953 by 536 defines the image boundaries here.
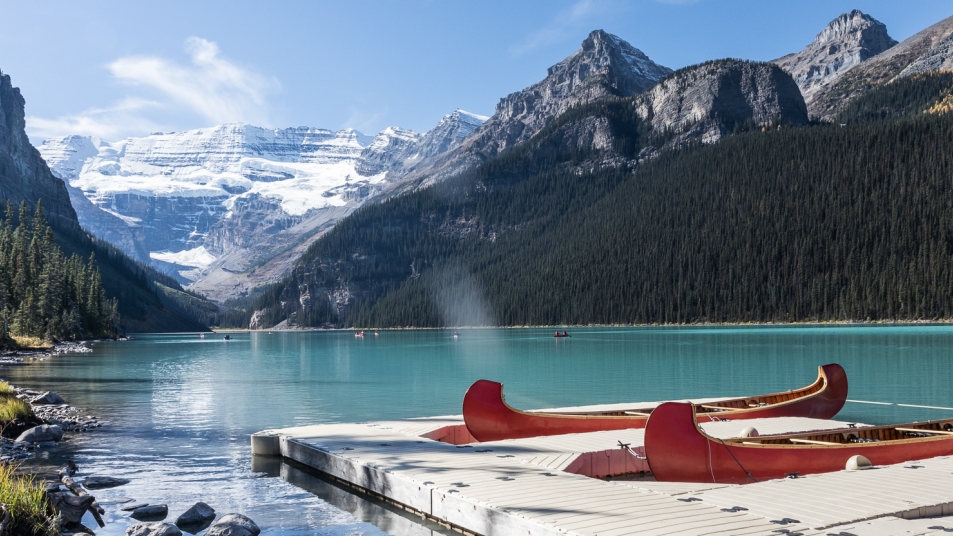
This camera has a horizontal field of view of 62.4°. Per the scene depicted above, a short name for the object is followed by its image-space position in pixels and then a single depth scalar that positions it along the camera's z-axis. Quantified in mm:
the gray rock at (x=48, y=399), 32172
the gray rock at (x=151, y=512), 14719
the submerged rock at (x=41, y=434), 22138
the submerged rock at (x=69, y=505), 13180
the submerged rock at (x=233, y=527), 12789
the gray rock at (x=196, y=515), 14031
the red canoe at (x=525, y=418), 20578
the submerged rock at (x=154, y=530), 12477
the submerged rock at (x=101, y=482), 17109
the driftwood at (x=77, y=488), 14016
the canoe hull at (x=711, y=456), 14656
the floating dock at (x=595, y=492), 10445
